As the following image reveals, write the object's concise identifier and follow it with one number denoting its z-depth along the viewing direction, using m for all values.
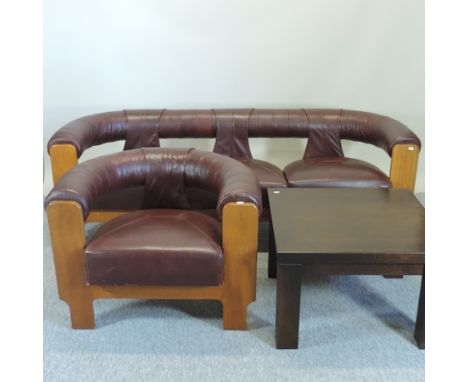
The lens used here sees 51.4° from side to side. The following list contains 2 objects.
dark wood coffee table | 1.85
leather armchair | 1.96
